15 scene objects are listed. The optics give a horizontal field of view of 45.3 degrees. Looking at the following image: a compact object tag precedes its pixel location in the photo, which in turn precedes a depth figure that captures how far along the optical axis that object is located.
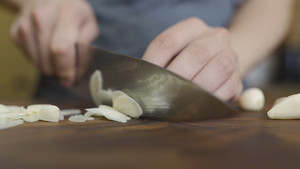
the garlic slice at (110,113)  0.46
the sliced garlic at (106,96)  0.53
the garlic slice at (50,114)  0.45
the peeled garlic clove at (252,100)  0.55
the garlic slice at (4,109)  0.46
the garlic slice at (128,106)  0.47
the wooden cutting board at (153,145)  0.28
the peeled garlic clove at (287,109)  0.45
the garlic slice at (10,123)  0.42
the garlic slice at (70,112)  0.51
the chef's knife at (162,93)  0.43
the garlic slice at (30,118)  0.45
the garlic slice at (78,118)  0.46
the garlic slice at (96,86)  0.56
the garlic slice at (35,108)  0.47
